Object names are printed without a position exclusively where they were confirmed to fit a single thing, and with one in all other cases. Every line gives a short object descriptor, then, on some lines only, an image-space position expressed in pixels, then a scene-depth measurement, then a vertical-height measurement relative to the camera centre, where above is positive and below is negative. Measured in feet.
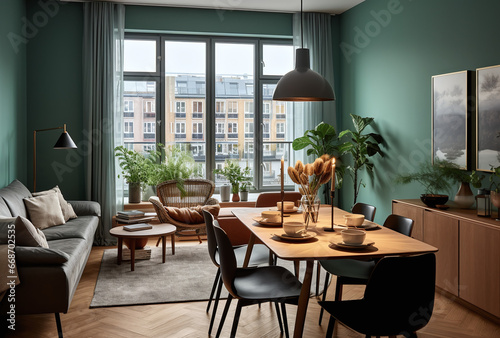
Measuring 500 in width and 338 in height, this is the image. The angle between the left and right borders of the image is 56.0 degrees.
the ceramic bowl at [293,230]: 8.80 -1.32
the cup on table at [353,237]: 8.09 -1.33
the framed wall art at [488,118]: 12.58 +1.13
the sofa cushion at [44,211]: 15.37 -1.70
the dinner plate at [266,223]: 10.20 -1.38
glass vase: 10.25 -1.08
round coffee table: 15.75 -2.51
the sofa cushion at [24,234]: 10.41 -1.64
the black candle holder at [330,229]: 9.67 -1.43
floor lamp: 17.19 +0.62
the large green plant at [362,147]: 18.38 +0.51
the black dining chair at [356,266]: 9.82 -2.41
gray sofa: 10.02 -2.61
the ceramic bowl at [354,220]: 10.00 -1.29
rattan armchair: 19.67 -1.47
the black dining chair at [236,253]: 10.48 -2.33
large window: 21.66 +2.85
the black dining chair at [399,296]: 6.90 -2.03
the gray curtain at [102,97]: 19.90 +2.66
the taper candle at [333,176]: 9.22 -0.34
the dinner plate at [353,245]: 8.02 -1.48
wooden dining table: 7.67 -1.52
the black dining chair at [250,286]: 8.60 -2.46
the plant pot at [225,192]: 21.24 -1.47
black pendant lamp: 10.76 +1.74
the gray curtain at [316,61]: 22.04 +4.63
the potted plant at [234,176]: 21.36 -0.75
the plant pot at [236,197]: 21.25 -1.71
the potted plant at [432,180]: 13.57 -0.67
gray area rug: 13.03 -3.76
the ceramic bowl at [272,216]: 10.27 -1.24
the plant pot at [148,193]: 21.26 -1.50
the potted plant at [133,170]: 20.22 -0.44
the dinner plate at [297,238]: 8.68 -1.45
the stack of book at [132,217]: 17.31 -2.15
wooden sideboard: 11.15 -2.33
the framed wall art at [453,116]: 13.73 +1.32
